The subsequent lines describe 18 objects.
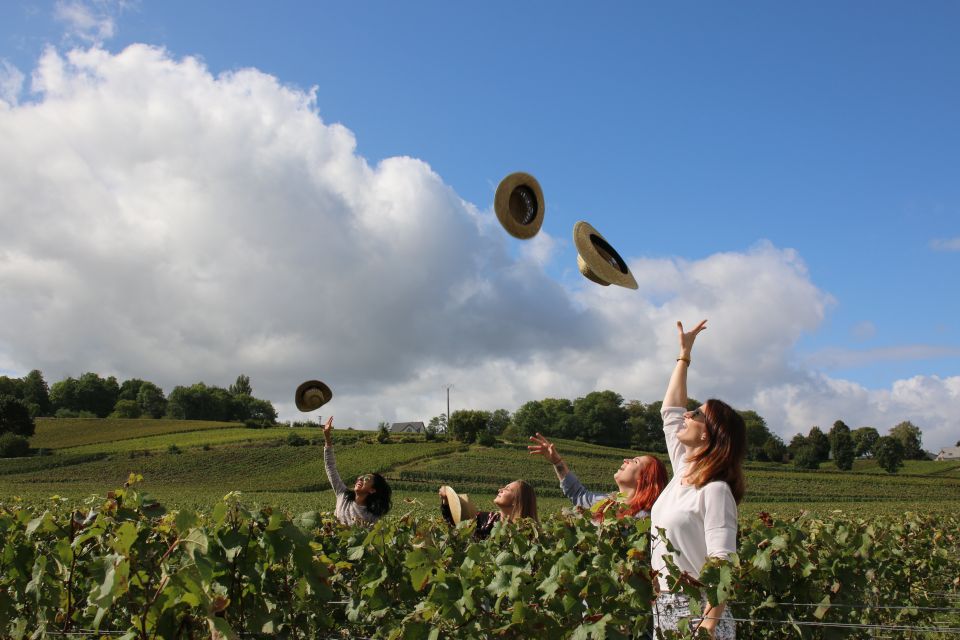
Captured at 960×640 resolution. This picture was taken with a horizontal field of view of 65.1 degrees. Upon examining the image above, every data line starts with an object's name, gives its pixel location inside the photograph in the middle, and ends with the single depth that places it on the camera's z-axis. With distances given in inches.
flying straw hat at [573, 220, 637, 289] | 201.0
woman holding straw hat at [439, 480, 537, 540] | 200.1
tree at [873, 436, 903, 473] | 3651.6
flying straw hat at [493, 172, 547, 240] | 236.7
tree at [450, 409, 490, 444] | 3179.1
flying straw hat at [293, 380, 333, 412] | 350.6
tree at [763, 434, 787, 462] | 3718.0
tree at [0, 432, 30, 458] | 2783.0
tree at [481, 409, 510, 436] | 5110.7
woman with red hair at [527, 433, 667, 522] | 145.8
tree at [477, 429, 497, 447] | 3039.1
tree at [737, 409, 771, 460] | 3811.5
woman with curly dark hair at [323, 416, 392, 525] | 243.8
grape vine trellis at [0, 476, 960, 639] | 110.3
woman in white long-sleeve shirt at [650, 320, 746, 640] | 114.0
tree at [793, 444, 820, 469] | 3565.5
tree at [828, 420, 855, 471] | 3764.8
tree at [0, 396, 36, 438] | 3129.9
